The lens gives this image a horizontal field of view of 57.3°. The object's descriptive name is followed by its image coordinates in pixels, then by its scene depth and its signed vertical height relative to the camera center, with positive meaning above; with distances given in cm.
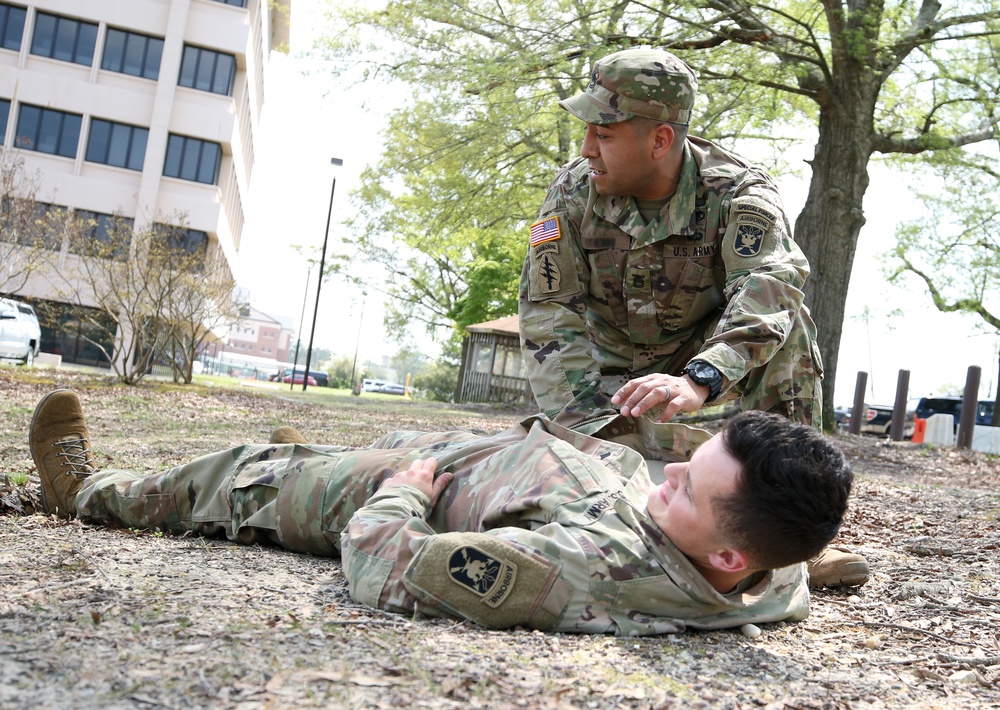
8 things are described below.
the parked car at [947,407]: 2747 +147
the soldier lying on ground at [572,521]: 212 -34
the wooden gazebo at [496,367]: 2538 +63
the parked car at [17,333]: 1727 -26
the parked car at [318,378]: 5479 -97
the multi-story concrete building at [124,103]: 2827 +718
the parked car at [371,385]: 5853 -94
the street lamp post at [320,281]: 2846 +262
